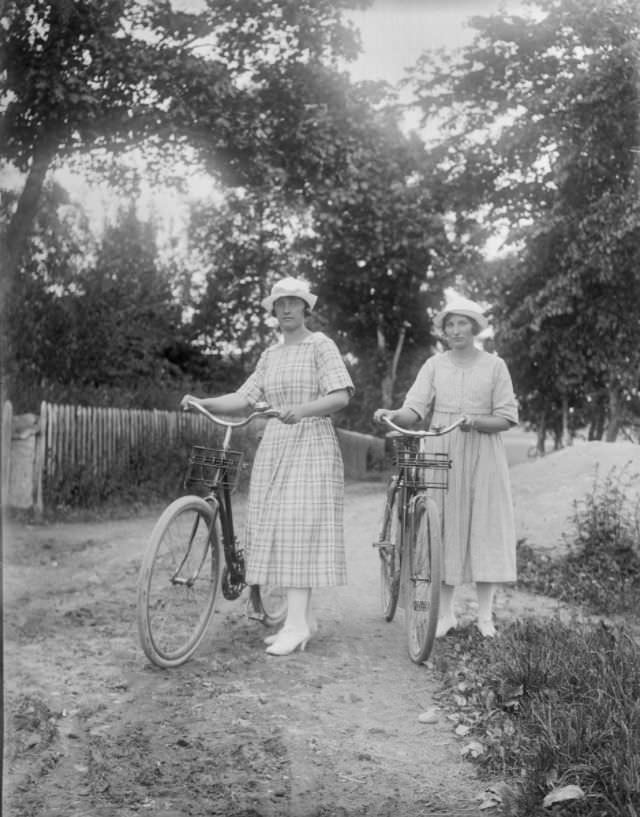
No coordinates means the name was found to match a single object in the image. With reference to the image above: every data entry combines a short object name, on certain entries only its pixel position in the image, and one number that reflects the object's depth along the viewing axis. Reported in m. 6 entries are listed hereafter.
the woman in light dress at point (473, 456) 5.04
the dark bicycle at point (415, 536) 4.47
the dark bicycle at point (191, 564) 4.05
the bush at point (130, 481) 9.70
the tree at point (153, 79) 2.97
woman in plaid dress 4.66
